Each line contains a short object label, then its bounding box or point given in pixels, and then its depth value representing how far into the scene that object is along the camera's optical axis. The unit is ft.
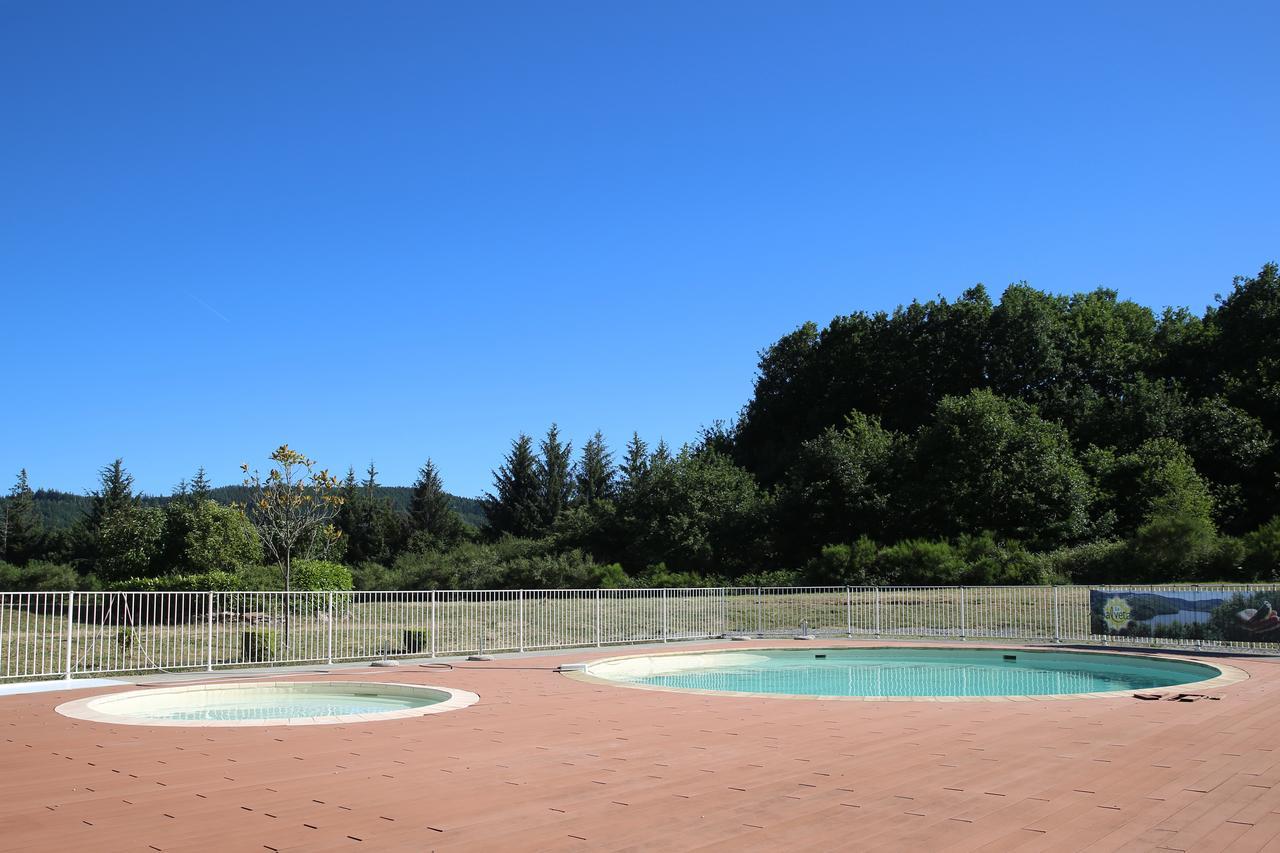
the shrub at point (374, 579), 127.34
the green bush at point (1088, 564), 92.63
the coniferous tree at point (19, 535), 202.28
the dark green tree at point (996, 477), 110.73
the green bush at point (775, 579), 111.69
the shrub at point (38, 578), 126.41
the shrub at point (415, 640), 56.47
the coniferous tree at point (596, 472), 215.72
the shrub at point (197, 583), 76.23
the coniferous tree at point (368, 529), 199.41
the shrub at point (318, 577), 79.61
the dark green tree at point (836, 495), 124.16
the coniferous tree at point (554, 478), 197.36
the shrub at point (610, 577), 113.91
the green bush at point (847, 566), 102.68
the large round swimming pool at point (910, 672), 48.42
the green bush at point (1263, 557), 80.89
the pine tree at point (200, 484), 225.35
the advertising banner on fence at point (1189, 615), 56.70
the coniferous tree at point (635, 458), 199.00
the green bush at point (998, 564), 93.45
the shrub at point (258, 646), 51.83
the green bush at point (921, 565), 96.89
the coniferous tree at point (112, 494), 190.46
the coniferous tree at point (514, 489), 200.03
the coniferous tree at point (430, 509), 208.44
